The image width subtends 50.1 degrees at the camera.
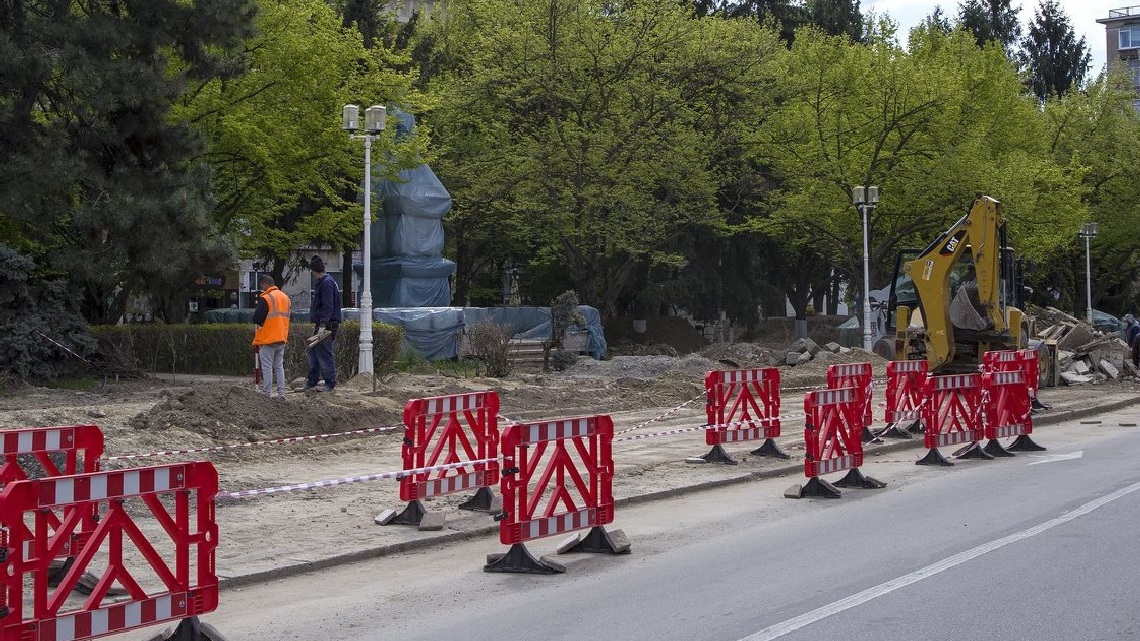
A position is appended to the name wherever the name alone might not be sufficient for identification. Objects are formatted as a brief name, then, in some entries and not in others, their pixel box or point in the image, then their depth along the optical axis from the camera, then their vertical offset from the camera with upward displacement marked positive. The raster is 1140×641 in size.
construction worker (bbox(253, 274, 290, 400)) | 17.98 +0.07
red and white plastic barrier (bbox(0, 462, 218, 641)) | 5.86 -1.11
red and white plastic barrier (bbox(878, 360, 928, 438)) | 16.77 -0.91
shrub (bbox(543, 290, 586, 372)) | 34.19 +0.53
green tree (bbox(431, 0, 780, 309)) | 40.12 +7.41
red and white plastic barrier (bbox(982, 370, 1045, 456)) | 16.19 -1.05
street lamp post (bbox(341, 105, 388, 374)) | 23.22 +2.85
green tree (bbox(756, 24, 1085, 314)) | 42.69 +6.48
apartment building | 101.38 +25.14
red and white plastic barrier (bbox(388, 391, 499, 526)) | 11.00 -1.08
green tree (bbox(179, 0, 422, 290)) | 30.66 +5.44
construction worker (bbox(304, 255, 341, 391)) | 18.77 +0.16
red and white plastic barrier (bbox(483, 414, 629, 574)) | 8.98 -1.20
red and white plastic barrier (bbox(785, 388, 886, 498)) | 12.62 -1.13
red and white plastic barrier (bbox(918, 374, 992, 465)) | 15.28 -1.06
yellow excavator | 23.25 +0.78
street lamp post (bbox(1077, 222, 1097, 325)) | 51.75 +4.22
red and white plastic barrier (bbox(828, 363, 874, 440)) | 15.02 -0.56
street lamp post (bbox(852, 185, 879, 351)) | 38.28 +3.52
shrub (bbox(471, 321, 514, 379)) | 27.16 -0.25
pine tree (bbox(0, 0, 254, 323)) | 22.81 +3.98
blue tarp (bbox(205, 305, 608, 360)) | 32.88 +0.35
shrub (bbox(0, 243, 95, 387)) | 23.03 +0.21
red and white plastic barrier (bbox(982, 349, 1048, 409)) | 17.66 -0.42
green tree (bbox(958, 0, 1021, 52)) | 73.94 +19.40
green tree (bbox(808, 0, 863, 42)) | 59.56 +15.55
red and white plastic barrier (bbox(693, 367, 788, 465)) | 15.32 -0.99
